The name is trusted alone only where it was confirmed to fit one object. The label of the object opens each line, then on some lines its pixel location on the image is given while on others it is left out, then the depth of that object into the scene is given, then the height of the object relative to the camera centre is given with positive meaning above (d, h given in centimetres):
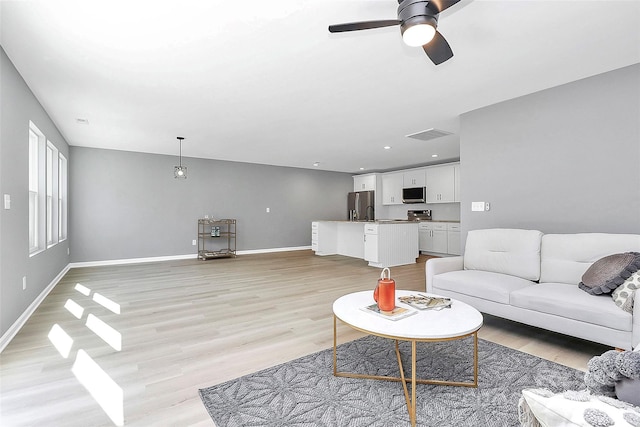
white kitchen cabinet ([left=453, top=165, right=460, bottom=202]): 714 +72
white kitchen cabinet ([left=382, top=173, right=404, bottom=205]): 863 +77
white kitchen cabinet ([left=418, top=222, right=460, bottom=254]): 743 -56
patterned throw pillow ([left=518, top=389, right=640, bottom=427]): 66 -44
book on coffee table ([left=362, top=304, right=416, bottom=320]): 183 -61
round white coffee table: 159 -62
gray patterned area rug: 161 -107
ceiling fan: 166 +108
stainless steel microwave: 792 +54
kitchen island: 589 -56
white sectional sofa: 211 -61
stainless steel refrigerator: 915 +28
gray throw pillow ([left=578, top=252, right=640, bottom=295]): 216 -42
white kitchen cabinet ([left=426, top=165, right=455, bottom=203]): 731 +76
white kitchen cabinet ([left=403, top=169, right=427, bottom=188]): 801 +98
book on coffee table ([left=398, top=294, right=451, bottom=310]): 201 -60
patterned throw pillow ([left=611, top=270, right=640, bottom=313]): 203 -54
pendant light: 568 +80
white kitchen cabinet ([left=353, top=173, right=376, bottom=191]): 921 +102
